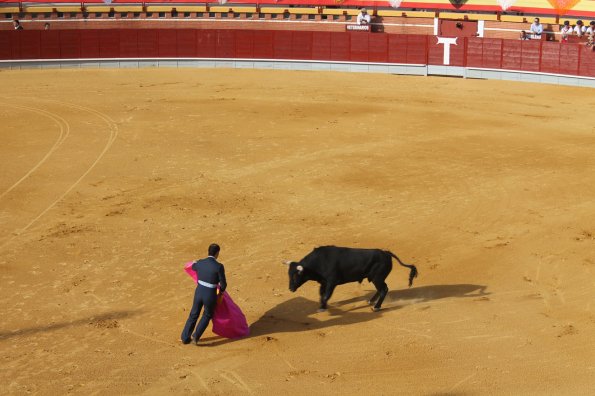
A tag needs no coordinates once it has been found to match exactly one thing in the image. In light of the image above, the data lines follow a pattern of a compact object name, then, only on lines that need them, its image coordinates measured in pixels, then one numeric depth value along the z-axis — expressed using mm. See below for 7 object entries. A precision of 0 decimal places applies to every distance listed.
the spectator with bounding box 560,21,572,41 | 37750
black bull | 11883
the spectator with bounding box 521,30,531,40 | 38375
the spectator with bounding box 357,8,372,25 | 41000
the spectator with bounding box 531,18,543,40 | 38062
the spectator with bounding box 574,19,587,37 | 37625
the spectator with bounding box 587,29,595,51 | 35559
